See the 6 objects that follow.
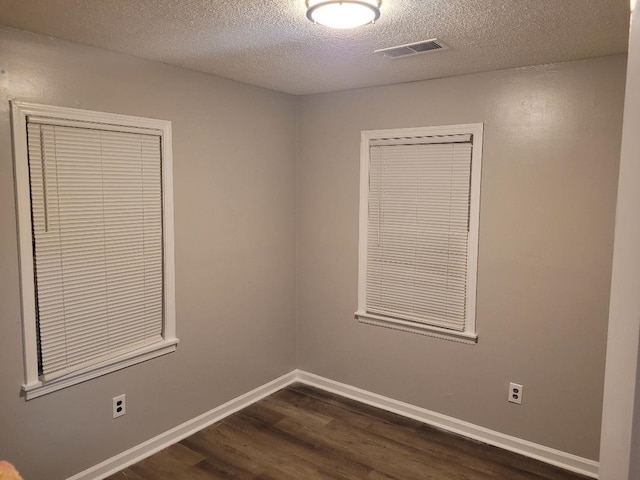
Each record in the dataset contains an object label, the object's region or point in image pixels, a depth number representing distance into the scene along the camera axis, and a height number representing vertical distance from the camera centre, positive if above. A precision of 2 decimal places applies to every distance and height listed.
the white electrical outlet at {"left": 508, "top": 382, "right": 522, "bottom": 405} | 3.12 -1.27
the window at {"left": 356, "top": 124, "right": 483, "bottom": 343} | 3.23 -0.22
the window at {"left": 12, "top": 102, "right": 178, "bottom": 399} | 2.42 -0.26
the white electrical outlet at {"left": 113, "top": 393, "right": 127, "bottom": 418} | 2.87 -1.27
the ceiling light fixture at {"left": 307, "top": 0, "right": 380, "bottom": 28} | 1.89 +0.76
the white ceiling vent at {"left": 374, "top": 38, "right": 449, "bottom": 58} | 2.48 +0.81
